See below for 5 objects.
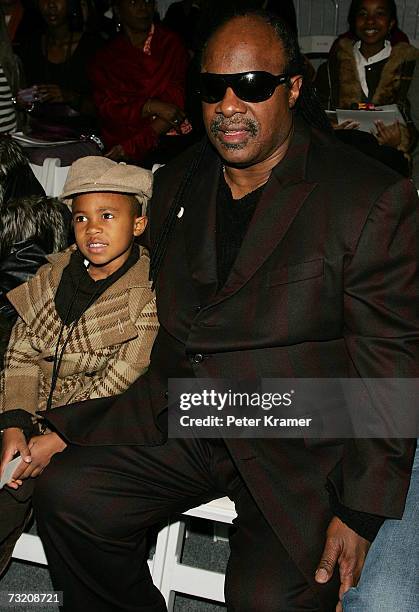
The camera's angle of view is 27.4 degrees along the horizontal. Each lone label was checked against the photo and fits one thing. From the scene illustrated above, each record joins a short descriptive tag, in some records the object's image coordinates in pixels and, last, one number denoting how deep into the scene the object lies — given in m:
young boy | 2.52
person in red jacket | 4.89
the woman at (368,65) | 4.84
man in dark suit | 2.11
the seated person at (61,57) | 5.16
